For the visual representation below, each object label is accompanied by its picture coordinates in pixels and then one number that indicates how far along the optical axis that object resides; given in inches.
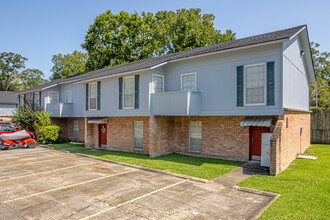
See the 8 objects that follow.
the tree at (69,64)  2057.1
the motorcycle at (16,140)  696.4
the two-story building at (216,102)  437.7
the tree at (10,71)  2259.7
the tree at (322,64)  1393.9
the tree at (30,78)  2424.8
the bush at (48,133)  829.6
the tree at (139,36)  1365.7
